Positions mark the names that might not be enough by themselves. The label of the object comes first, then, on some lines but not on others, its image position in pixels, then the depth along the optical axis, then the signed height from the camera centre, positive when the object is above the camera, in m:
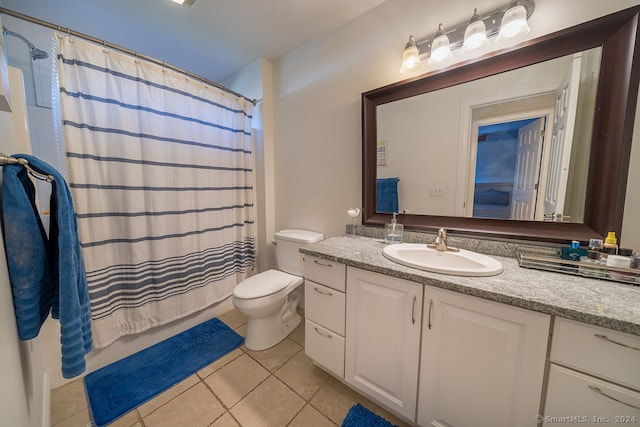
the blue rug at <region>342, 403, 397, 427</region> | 1.09 -1.13
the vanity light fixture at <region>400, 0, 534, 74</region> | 0.99 +0.79
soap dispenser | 1.39 -0.25
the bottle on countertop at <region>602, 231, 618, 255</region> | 0.85 -0.19
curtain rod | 1.05 +0.86
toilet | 1.50 -0.71
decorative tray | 0.79 -0.28
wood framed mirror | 0.85 +0.35
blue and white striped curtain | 1.27 +0.06
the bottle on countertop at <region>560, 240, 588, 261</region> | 0.91 -0.24
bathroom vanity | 0.64 -0.53
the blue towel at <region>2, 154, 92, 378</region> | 0.66 -0.23
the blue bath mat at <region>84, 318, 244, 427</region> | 1.20 -1.14
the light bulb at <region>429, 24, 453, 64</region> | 1.17 +0.78
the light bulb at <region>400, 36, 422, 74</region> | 1.27 +0.79
